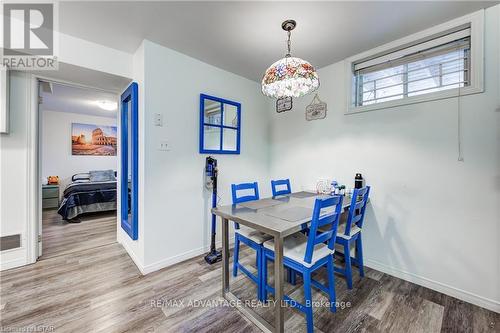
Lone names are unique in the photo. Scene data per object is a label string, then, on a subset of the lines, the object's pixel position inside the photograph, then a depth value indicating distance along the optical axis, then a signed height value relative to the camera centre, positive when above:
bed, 4.02 -0.70
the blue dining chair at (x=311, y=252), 1.41 -0.67
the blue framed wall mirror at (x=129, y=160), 2.34 +0.07
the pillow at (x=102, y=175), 5.50 -0.27
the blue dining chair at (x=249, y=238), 1.79 -0.67
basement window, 1.83 +1.04
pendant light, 1.61 +0.70
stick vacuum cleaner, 2.53 -0.29
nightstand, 4.90 -0.75
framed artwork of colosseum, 5.63 +0.74
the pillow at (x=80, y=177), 5.46 -0.31
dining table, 1.38 -0.41
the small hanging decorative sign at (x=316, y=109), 2.84 +0.80
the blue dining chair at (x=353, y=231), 1.87 -0.65
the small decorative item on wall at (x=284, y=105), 3.27 +1.00
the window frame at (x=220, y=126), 2.65 +0.56
